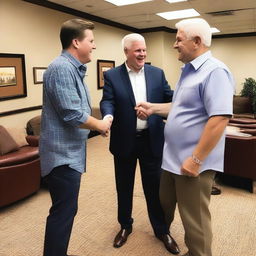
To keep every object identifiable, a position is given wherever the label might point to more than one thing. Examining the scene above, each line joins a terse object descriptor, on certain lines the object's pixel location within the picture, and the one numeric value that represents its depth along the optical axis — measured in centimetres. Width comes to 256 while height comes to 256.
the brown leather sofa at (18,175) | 253
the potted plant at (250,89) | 730
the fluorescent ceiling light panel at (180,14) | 535
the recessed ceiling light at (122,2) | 460
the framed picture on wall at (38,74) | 428
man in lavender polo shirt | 131
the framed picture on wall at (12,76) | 372
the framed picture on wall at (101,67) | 583
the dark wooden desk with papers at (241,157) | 282
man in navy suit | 183
